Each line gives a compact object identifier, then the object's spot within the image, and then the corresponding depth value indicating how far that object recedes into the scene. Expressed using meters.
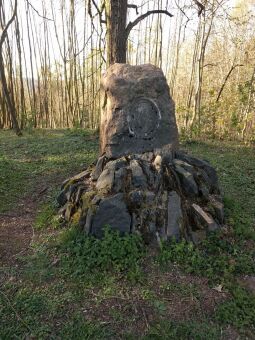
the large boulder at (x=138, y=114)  3.68
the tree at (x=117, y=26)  5.07
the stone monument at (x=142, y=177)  3.02
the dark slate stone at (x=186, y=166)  3.57
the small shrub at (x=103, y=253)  2.72
